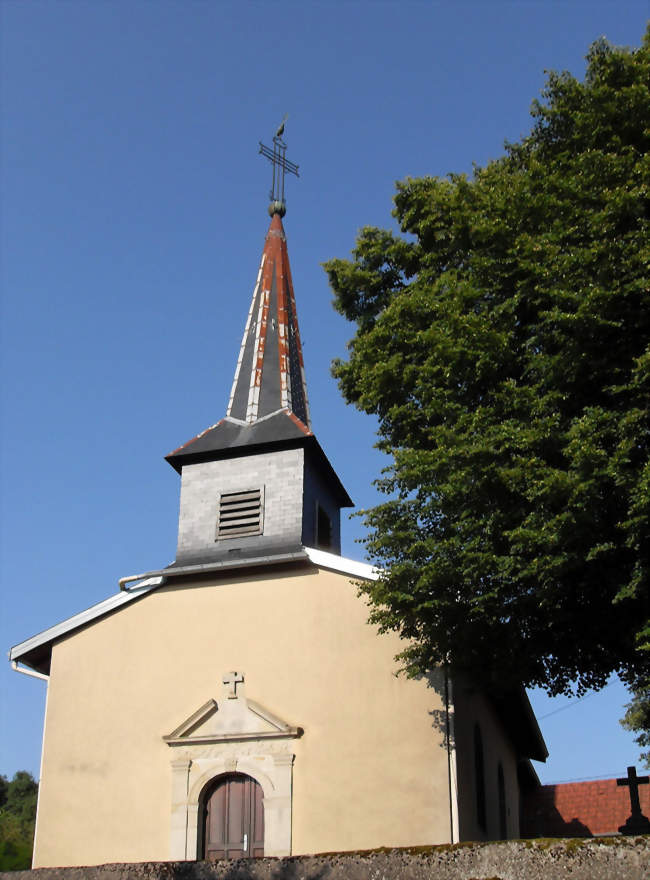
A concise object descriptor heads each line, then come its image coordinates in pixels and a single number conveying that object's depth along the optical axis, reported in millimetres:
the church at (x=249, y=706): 14570
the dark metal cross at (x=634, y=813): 15852
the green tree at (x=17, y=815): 7660
